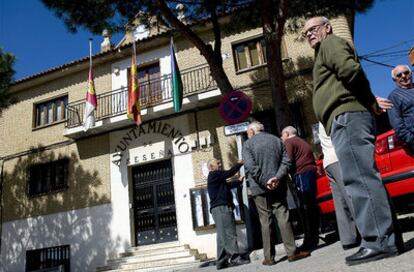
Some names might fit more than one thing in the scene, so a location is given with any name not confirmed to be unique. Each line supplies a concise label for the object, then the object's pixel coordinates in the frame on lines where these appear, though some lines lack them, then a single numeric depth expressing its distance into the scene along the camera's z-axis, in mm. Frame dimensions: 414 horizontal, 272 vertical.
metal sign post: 6934
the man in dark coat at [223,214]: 5539
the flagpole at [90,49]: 13814
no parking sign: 6904
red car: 4590
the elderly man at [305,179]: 5094
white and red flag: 12609
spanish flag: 11981
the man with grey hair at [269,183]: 4254
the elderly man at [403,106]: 3535
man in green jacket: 2379
